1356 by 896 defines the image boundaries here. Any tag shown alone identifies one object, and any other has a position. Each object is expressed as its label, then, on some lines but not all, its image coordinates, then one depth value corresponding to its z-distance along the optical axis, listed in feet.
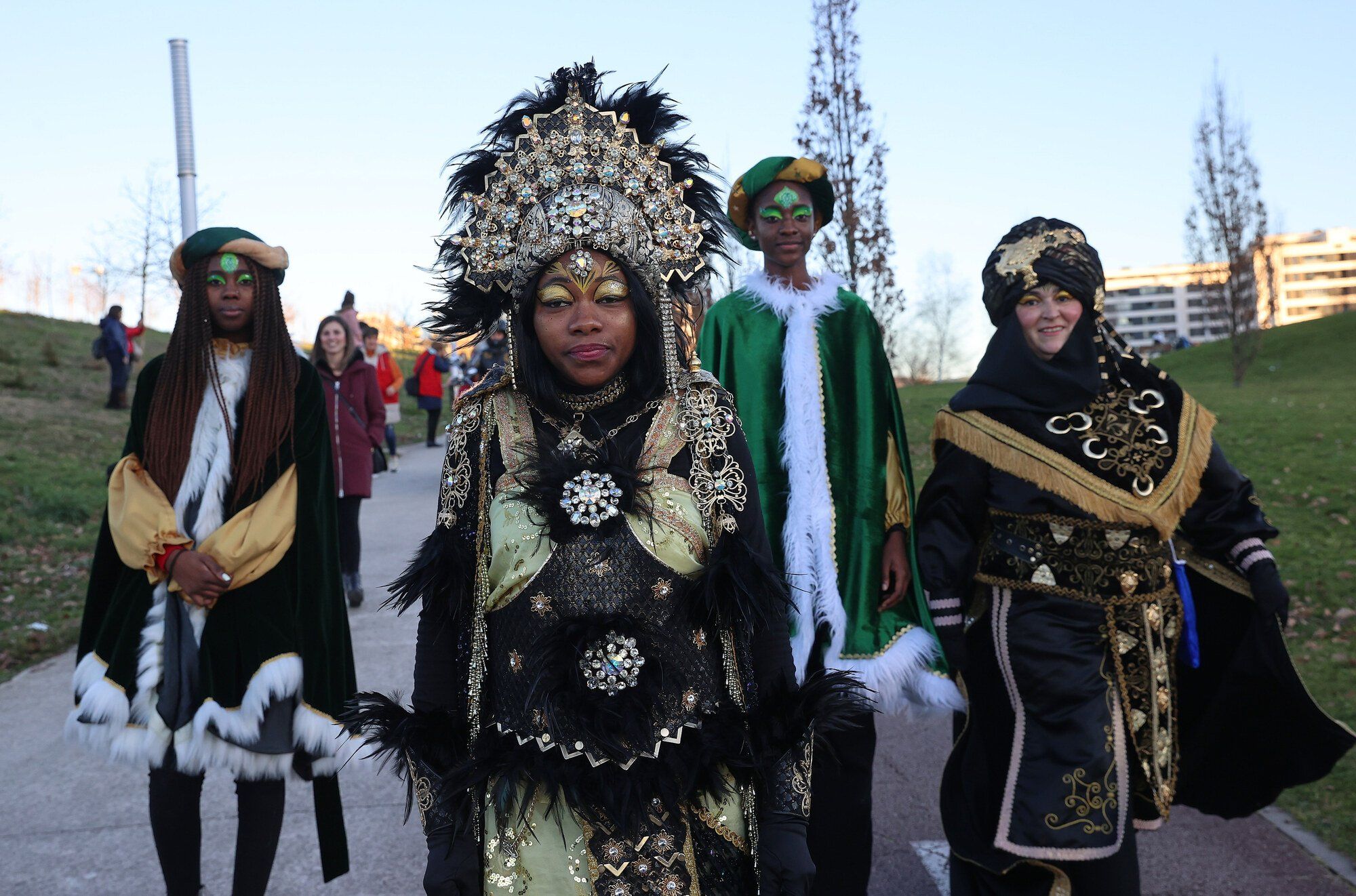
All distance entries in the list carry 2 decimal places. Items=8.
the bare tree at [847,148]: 42.39
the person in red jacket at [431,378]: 57.72
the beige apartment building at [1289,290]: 458.50
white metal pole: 27.40
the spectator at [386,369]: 40.40
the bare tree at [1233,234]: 90.74
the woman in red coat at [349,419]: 25.52
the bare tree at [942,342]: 159.02
